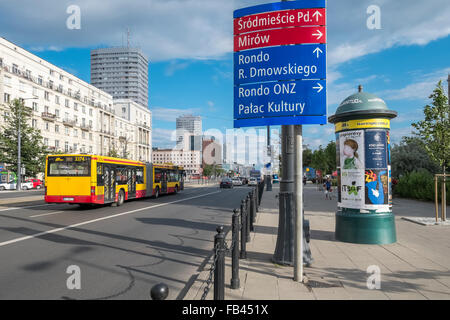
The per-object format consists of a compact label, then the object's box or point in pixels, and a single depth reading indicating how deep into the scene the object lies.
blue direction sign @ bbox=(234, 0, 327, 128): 5.14
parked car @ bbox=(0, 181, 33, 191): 42.50
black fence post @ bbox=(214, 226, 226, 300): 3.62
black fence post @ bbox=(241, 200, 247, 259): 6.53
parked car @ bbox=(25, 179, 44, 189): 46.02
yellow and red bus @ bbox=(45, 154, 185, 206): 15.11
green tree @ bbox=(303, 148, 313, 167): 89.25
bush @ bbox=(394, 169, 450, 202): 20.54
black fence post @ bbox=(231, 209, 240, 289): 4.71
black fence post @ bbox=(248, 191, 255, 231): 9.89
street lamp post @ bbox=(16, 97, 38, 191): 38.87
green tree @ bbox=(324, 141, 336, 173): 51.69
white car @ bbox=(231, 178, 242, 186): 53.39
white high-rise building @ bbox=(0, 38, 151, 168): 50.44
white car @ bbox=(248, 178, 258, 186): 56.32
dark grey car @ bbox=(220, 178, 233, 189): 42.66
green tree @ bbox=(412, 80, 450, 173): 11.77
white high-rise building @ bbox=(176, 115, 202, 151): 171.84
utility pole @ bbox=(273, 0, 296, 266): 6.01
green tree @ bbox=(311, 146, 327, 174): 56.19
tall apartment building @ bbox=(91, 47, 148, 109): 190.38
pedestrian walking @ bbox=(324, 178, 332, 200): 23.11
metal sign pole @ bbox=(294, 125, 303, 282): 5.05
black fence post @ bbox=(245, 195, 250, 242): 8.08
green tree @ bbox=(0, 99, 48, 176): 40.81
